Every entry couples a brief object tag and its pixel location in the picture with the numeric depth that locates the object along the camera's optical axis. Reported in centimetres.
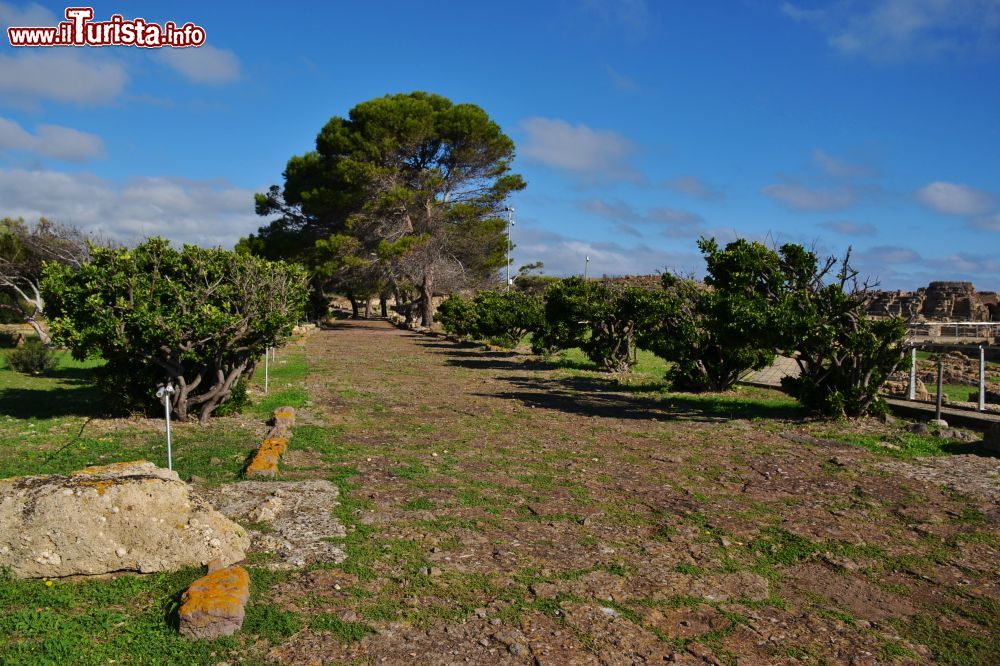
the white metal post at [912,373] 1277
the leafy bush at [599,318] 1989
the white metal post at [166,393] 696
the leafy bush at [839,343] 1117
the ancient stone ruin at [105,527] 471
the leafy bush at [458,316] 3299
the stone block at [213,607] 405
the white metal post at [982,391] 1196
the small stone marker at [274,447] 759
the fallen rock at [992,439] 905
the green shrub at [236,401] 1148
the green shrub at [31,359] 1761
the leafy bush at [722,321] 1145
